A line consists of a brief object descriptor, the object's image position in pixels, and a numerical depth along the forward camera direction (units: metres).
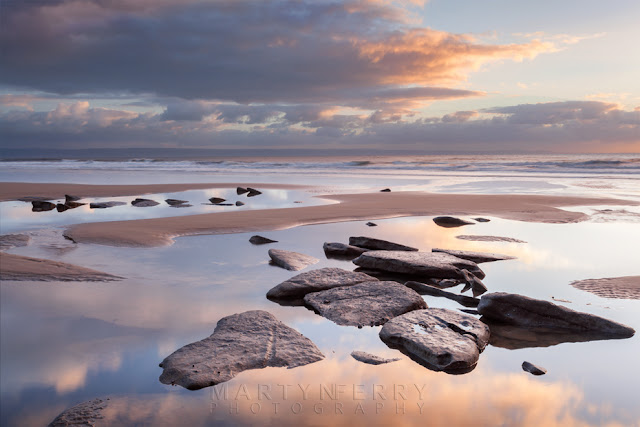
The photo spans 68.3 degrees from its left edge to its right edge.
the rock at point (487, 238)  6.39
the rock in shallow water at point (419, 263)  4.52
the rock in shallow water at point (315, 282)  3.87
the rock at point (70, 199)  10.26
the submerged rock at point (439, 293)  3.76
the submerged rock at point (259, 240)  6.13
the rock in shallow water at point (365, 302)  3.35
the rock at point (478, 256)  5.17
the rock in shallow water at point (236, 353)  2.43
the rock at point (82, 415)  2.04
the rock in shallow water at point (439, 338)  2.65
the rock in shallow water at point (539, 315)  3.18
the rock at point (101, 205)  9.85
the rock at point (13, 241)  5.50
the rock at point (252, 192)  13.06
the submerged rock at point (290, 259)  4.86
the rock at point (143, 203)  10.25
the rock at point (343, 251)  5.53
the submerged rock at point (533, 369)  2.60
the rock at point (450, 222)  7.78
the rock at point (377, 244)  5.54
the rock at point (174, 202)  10.50
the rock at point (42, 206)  9.51
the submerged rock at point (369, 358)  2.70
